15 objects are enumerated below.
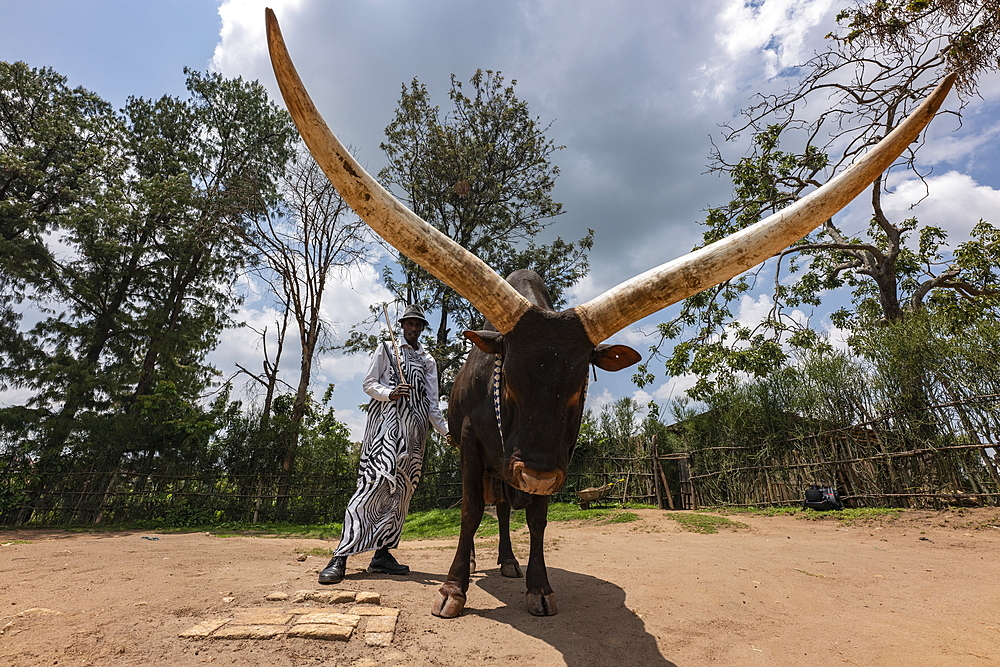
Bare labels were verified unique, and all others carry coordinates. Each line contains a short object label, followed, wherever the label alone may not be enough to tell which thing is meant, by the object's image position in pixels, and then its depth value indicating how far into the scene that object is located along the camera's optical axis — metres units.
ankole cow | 2.24
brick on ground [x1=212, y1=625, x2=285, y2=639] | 2.21
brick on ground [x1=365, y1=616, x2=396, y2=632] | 2.37
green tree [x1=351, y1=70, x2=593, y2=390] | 15.59
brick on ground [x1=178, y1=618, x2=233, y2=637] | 2.21
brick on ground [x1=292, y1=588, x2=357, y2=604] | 2.69
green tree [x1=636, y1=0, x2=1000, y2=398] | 10.74
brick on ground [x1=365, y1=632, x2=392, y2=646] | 2.24
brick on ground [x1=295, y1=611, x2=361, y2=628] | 2.36
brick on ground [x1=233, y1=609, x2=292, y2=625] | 2.36
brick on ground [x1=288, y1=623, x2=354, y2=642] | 2.21
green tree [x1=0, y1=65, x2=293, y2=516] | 12.65
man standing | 3.77
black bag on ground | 8.94
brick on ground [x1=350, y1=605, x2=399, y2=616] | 2.55
